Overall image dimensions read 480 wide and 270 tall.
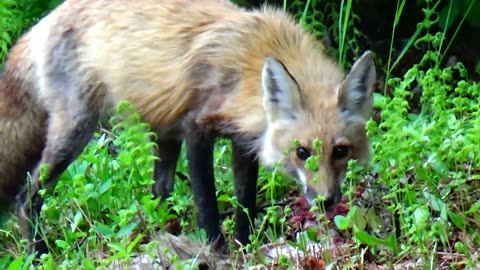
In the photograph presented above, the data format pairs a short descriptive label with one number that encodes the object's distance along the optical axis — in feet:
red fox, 36.40
